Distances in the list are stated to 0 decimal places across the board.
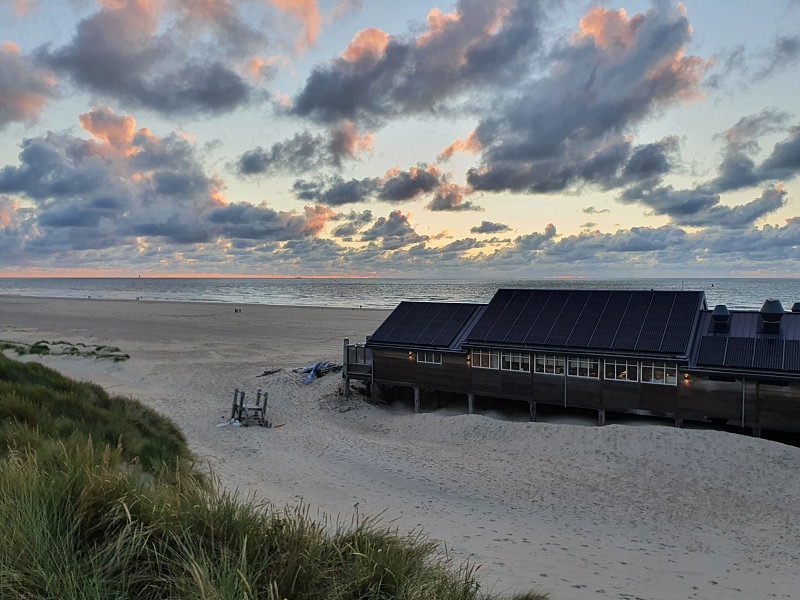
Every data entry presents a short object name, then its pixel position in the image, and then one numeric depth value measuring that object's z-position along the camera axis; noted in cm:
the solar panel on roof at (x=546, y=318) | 1901
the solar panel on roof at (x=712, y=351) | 1598
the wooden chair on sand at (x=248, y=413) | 1820
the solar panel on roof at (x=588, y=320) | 1823
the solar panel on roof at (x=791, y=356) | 1501
